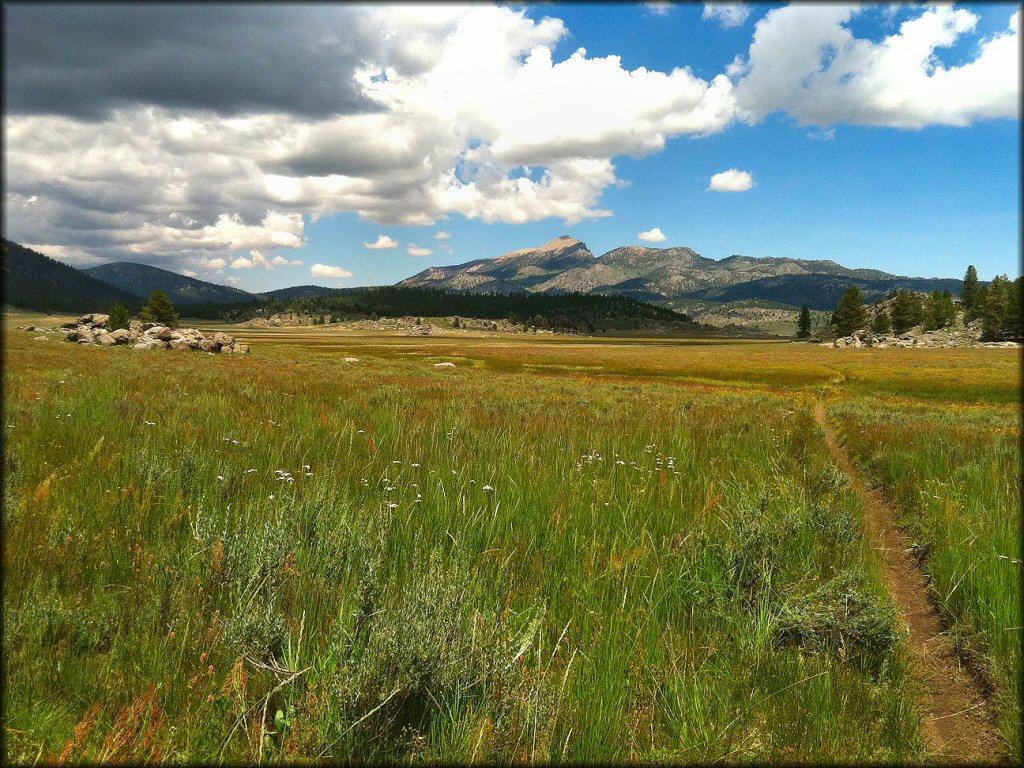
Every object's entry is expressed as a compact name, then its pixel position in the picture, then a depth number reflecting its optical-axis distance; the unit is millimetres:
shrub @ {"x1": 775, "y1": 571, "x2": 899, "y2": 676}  4074
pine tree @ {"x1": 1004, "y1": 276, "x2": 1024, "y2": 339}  90962
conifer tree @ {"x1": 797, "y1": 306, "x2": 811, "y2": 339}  191250
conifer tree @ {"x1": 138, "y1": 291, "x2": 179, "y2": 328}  108219
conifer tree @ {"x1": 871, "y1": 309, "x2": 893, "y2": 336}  150625
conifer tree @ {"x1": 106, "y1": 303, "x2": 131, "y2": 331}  94188
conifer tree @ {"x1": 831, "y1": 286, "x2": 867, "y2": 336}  155500
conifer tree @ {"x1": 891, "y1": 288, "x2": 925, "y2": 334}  147500
